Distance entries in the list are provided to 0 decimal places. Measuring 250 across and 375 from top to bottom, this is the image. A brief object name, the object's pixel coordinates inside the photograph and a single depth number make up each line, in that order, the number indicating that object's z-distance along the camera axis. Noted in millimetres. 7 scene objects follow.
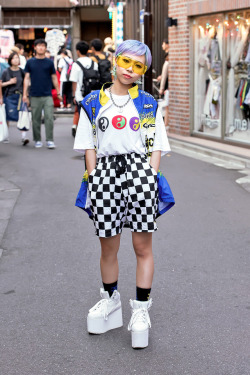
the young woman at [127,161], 4090
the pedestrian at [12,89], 13617
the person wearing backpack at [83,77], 11680
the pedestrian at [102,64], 12281
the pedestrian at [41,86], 12805
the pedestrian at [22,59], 21906
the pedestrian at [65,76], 21891
